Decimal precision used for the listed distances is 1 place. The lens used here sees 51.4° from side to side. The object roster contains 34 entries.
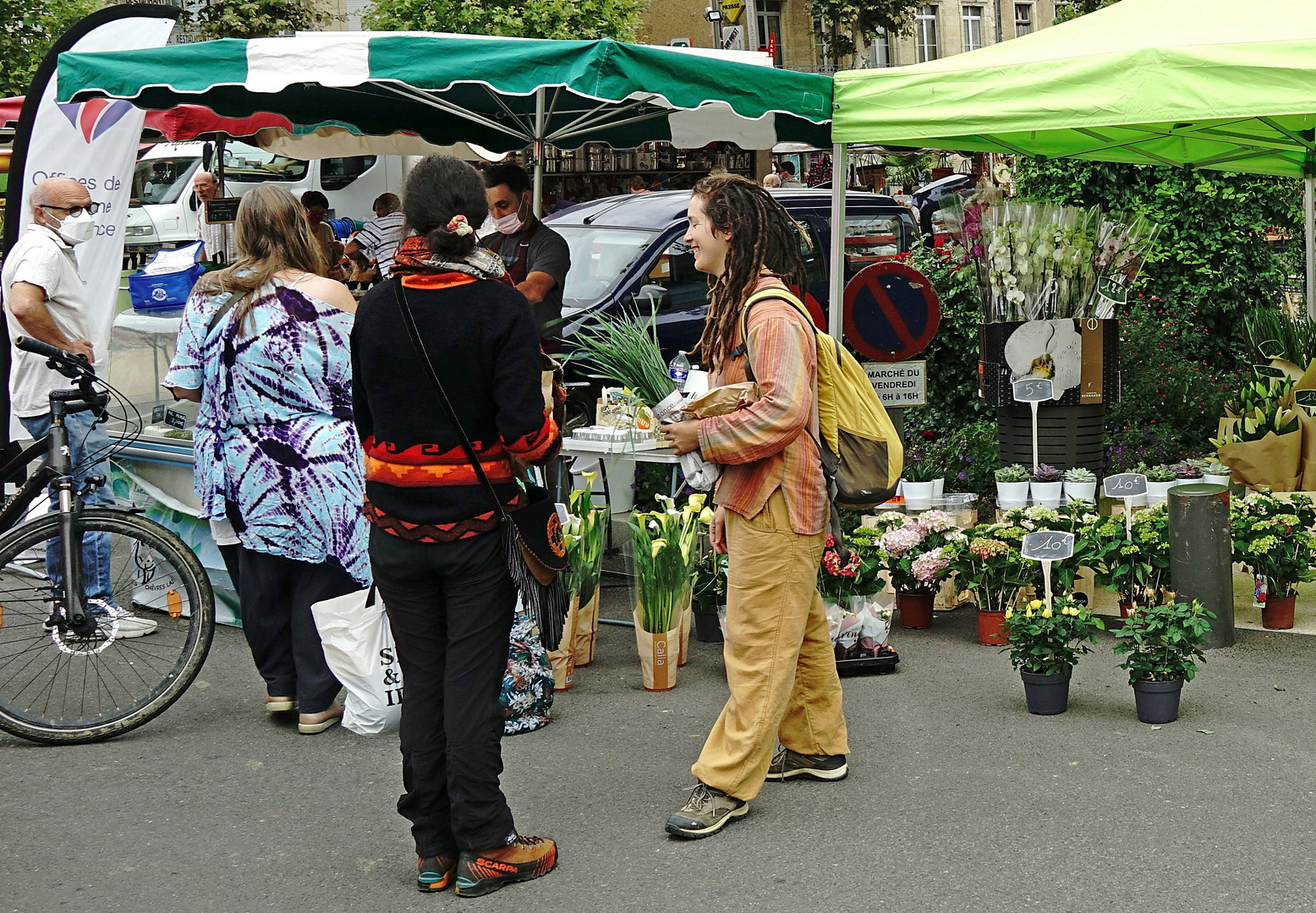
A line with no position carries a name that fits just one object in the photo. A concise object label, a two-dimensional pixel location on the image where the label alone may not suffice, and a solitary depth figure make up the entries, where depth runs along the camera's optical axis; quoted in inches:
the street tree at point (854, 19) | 1611.7
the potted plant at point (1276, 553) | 220.4
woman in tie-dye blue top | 184.2
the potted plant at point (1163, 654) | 182.9
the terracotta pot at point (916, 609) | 234.8
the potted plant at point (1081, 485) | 253.6
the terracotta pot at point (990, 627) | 223.9
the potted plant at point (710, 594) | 222.5
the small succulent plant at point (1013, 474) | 254.5
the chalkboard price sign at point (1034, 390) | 259.9
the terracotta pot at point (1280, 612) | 223.6
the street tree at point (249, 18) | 1053.8
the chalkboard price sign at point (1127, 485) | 226.4
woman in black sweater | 133.3
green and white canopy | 219.5
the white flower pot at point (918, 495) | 256.4
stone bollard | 212.7
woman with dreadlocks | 148.4
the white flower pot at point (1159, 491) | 256.2
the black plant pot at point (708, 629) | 229.8
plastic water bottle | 232.8
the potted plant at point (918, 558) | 228.1
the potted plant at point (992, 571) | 221.9
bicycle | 187.6
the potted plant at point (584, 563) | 211.8
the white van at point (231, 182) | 719.7
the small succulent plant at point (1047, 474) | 256.7
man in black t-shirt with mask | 265.6
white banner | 259.3
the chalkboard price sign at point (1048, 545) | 206.1
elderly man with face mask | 225.5
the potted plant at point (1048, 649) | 187.3
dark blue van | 369.1
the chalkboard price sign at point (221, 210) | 383.2
